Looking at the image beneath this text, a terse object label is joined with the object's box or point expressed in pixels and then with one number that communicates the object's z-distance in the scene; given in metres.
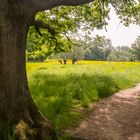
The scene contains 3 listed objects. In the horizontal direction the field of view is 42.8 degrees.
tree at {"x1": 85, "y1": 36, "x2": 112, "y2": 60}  72.68
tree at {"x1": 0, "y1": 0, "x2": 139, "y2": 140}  3.89
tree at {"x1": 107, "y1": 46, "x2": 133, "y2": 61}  87.55
